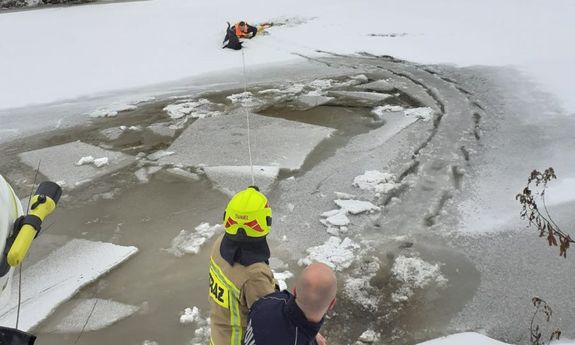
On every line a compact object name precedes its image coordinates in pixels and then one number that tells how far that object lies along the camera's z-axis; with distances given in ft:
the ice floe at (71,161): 19.81
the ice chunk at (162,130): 23.23
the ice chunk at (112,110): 26.38
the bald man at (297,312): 5.34
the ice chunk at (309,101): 25.54
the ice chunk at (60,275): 12.94
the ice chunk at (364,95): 25.66
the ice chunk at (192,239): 14.97
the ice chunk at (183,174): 19.36
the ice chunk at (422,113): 23.13
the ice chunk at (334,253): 13.99
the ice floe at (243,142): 20.36
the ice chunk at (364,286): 12.61
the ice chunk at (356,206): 16.30
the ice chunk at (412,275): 12.82
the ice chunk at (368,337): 11.48
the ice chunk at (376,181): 17.53
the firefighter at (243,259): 7.22
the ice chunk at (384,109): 23.95
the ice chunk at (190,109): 25.36
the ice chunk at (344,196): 17.21
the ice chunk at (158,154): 21.02
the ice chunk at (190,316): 12.34
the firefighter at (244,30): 36.14
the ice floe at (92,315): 12.46
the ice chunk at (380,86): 27.07
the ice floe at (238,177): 18.47
